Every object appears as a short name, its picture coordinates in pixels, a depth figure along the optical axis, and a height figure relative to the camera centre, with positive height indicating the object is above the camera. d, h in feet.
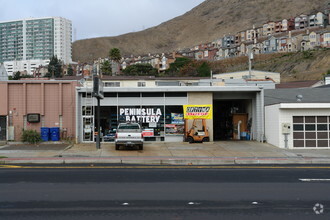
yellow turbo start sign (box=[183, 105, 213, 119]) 89.56 +0.25
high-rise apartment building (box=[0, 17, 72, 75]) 632.38 +83.59
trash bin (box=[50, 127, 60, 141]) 85.97 -4.85
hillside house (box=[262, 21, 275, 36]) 587.68 +130.58
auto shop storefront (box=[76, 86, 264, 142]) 89.56 +1.02
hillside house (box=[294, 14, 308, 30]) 540.93 +129.78
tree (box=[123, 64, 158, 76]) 334.03 +38.16
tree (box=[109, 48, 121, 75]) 298.56 +46.25
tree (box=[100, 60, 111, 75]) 284.74 +33.59
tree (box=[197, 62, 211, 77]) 287.48 +32.76
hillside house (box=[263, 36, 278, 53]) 445.37 +80.14
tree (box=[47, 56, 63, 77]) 409.65 +51.07
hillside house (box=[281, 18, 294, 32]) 559.34 +129.81
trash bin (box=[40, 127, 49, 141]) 85.40 -4.57
